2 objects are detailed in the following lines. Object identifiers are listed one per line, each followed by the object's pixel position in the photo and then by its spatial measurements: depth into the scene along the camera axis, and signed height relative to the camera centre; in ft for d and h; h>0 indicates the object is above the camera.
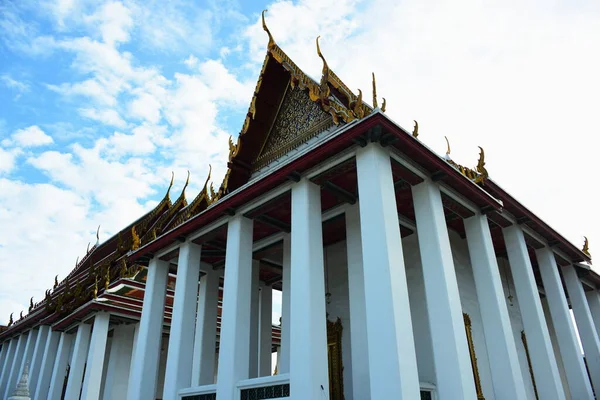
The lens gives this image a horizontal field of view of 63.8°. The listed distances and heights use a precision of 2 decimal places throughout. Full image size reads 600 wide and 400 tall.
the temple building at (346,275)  19.04 +8.19
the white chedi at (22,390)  23.51 +2.61
